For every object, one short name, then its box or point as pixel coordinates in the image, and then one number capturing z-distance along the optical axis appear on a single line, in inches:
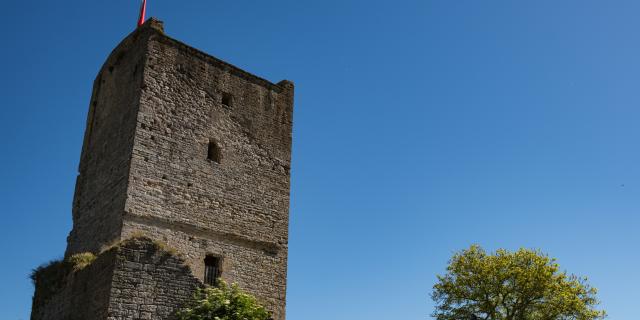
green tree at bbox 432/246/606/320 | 1011.9
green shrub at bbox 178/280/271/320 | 524.1
